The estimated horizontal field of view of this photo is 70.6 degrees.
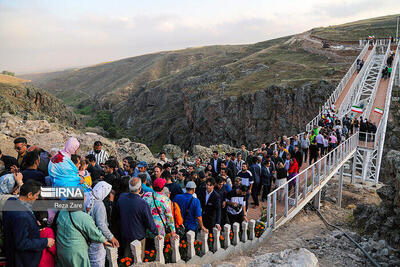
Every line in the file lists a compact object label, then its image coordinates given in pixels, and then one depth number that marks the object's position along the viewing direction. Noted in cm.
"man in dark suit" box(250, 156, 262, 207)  886
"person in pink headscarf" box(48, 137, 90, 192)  412
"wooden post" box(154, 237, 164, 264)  445
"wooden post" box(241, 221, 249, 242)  660
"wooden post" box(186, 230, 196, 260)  491
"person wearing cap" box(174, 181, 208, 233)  520
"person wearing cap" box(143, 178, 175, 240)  469
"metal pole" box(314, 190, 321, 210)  1184
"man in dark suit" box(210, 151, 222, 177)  941
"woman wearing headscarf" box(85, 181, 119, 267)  393
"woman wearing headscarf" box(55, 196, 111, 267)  359
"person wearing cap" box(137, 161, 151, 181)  666
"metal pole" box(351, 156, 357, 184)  1728
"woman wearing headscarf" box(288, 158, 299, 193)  979
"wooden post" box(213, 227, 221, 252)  562
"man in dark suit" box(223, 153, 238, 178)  934
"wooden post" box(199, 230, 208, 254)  529
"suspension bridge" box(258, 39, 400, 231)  929
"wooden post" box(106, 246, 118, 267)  410
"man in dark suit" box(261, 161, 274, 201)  898
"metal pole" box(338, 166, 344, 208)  1518
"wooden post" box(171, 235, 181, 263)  468
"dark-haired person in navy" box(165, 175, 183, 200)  619
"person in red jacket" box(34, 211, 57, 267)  354
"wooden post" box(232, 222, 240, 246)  630
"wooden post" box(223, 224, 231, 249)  593
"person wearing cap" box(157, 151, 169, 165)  946
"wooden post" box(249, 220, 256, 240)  686
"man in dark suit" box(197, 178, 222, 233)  579
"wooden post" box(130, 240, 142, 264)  420
